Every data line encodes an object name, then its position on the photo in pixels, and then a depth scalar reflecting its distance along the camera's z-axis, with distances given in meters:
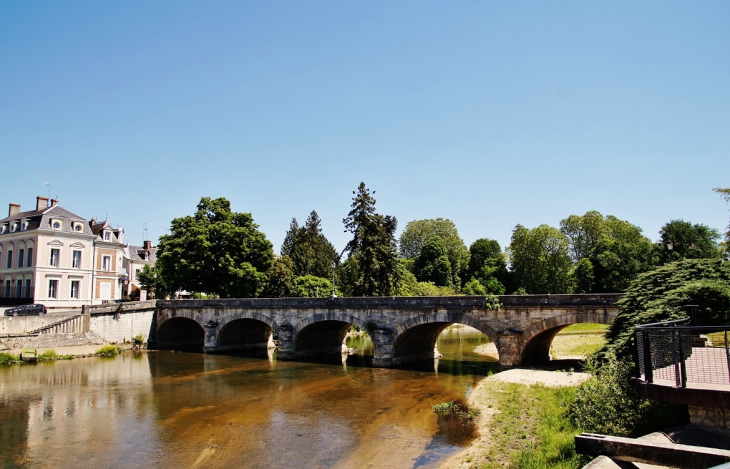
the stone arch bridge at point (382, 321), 25.00
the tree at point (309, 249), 66.31
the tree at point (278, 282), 50.91
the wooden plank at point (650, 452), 6.53
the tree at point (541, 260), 62.12
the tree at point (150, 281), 60.19
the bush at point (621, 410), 10.09
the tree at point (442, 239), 80.38
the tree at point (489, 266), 70.06
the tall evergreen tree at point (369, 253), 43.56
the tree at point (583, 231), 69.94
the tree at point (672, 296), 13.16
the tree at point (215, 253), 43.53
